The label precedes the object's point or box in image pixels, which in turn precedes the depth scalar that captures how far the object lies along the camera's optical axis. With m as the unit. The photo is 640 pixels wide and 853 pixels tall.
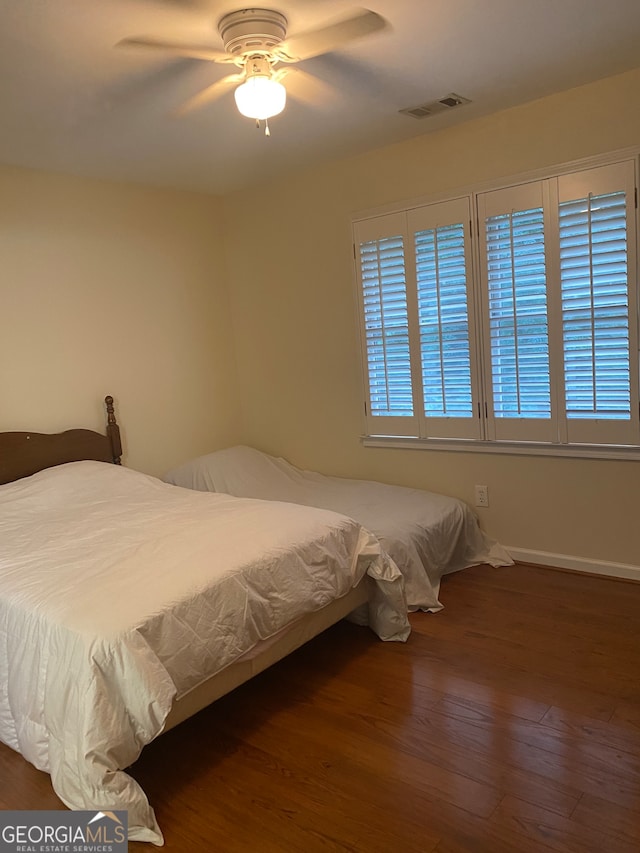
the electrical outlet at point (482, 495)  3.65
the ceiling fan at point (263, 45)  2.17
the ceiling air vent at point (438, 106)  3.02
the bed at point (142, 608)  1.78
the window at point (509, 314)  3.06
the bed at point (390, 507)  3.13
